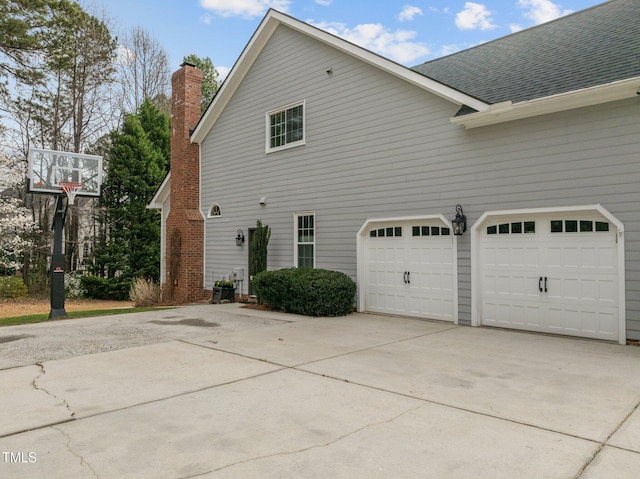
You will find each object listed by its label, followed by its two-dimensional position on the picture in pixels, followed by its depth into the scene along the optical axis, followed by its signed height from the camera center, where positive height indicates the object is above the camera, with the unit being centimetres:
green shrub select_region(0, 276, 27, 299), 1833 -144
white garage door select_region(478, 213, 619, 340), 721 -42
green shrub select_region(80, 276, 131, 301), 1986 -147
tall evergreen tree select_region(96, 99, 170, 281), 2008 +208
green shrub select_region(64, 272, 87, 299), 2008 -155
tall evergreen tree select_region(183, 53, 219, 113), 3108 +1234
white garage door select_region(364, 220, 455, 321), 919 -40
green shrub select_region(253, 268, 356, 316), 990 -90
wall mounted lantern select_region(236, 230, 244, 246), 1371 +41
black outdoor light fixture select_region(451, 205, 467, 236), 867 +55
